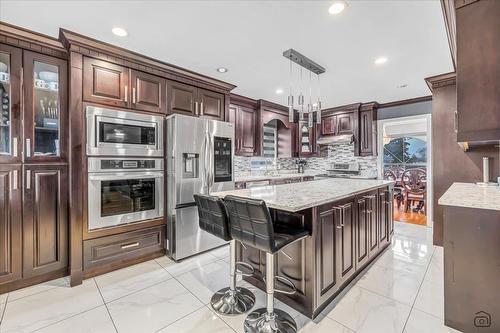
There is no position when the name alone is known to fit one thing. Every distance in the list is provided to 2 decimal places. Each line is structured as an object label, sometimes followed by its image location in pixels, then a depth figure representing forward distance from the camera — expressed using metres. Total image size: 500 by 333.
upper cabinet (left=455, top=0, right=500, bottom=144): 1.62
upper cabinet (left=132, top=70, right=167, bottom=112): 2.80
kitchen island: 1.80
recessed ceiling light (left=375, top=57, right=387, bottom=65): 2.81
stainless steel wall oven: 2.46
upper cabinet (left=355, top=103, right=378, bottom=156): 4.94
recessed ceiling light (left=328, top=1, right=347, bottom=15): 1.84
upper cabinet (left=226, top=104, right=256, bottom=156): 4.41
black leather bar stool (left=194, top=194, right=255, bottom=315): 1.83
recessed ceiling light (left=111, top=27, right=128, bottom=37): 2.21
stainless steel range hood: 5.11
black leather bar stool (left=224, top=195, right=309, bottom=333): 1.51
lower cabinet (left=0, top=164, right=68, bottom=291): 2.17
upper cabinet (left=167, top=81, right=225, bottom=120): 3.11
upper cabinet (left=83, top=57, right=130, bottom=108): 2.47
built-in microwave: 2.46
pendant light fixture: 2.51
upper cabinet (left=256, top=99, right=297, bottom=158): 5.22
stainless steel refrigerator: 2.89
